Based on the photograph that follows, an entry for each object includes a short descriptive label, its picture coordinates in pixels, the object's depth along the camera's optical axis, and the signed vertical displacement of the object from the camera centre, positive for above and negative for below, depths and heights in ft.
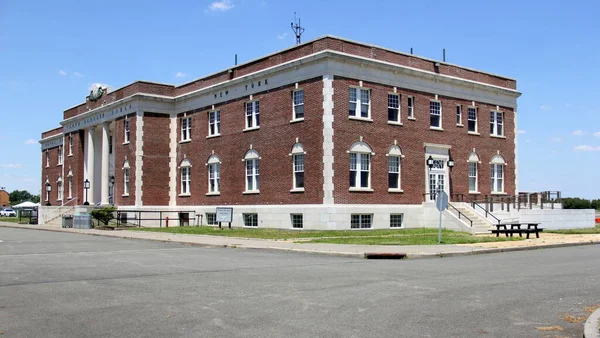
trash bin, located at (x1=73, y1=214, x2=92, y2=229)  135.23 -6.65
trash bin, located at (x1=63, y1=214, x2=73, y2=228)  141.79 -6.82
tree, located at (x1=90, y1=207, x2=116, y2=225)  135.74 -4.99
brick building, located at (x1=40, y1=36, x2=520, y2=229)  106.01 +10.93
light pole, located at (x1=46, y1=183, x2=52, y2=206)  211.25 -1.05
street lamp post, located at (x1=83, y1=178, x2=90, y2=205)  164.17 +1.95
